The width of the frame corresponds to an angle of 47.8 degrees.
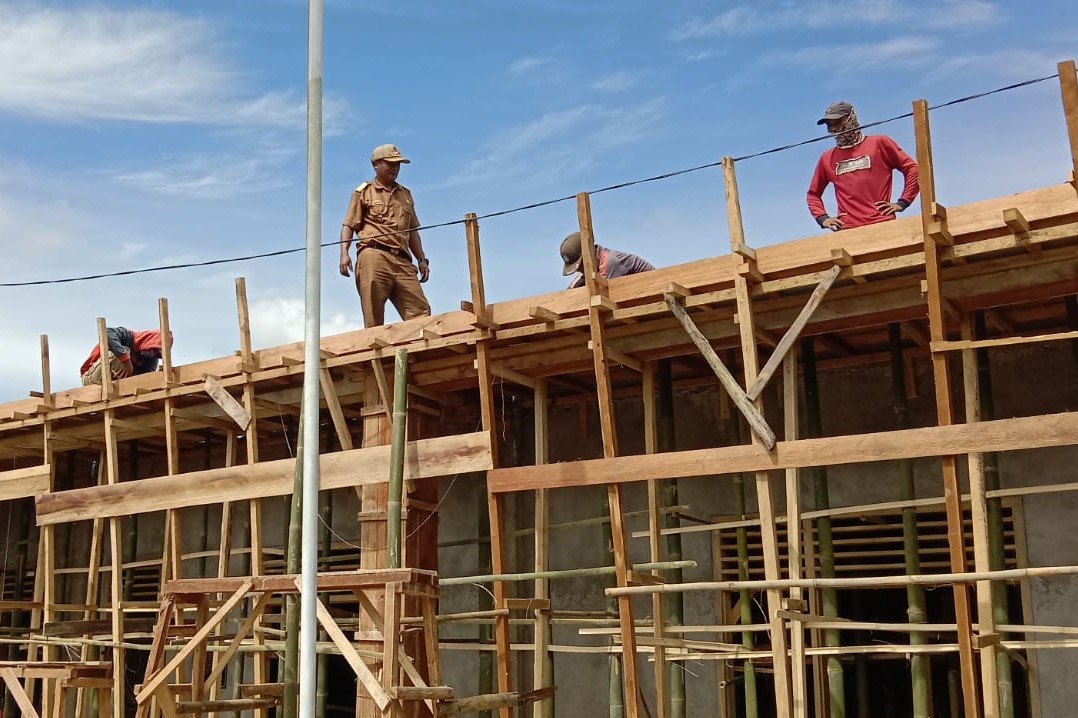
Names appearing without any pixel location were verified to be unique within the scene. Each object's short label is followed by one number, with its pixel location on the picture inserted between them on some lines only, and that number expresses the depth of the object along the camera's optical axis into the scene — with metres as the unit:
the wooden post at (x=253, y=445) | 11.05
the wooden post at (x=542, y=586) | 9.77
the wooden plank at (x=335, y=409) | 10.67
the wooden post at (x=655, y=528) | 9.35
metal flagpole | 7.34
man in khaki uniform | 11.06
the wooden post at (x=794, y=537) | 8.24
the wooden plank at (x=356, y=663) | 7.32
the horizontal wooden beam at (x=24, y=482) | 12.89
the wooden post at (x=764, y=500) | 8.11
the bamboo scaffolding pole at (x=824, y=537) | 8.93
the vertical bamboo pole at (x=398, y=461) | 9.73
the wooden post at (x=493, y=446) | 9.55
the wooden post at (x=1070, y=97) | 7.57
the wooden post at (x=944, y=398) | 7.57
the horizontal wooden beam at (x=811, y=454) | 7.53
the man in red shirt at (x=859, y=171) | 9.12
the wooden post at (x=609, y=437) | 8.86
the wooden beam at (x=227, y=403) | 11.14
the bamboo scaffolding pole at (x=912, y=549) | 8.57
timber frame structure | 7.86
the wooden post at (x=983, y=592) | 7.66
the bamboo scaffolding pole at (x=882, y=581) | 7.20
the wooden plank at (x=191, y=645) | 8.24
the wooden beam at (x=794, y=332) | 8.27
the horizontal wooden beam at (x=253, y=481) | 9.97
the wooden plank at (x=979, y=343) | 7.36
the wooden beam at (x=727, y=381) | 8.36
